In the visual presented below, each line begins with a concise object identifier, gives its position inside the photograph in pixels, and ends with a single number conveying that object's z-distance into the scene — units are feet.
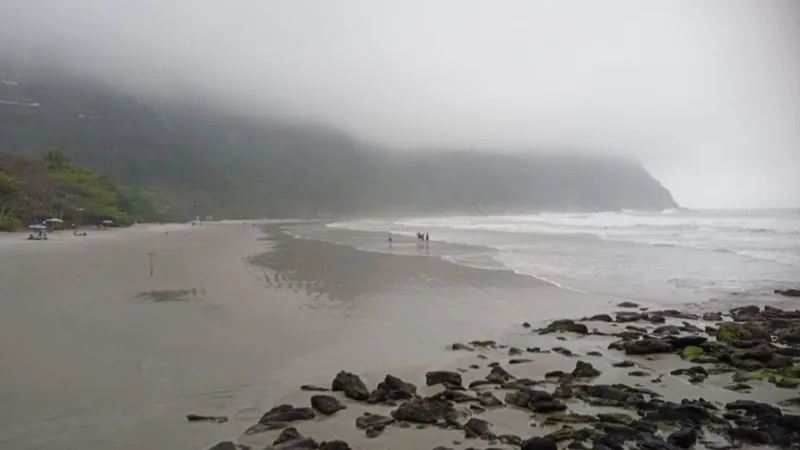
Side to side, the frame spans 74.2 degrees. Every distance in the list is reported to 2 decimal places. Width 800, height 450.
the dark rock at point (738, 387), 26.94
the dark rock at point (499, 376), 28.04
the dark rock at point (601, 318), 45.04
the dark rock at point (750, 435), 20.11
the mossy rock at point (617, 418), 22.16
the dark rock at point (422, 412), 22.26
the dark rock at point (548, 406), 23.62
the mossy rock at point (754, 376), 28.35
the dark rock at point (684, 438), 19.65
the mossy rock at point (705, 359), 31.78
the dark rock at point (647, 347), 34.01
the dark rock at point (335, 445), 19.08
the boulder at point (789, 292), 56.03
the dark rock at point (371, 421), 21.86
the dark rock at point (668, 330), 39.27
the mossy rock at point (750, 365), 30.15
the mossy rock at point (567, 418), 22.30
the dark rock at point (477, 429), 20.91
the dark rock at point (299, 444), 19.25
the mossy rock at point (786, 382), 27.04
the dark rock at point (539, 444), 19.04
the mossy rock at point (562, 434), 20.38
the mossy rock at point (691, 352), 32.94
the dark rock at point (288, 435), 20.12
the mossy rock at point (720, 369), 29.96
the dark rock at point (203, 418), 22.30
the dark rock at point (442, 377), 27.48
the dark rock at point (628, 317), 44.88
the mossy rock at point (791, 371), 28.58
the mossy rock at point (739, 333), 36.35
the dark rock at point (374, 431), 20.98
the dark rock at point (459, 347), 35.41
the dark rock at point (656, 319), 44.17
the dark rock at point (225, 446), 18.92
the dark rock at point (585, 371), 29.12
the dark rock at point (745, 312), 44.90
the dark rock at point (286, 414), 22.21
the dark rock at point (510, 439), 20.25
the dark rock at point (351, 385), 25.07
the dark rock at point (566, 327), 40.73
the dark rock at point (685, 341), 34.94
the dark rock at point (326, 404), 23.20
